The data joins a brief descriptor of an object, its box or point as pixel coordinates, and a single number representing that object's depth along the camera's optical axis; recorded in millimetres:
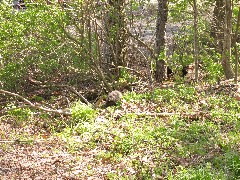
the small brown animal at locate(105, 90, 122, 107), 9738
